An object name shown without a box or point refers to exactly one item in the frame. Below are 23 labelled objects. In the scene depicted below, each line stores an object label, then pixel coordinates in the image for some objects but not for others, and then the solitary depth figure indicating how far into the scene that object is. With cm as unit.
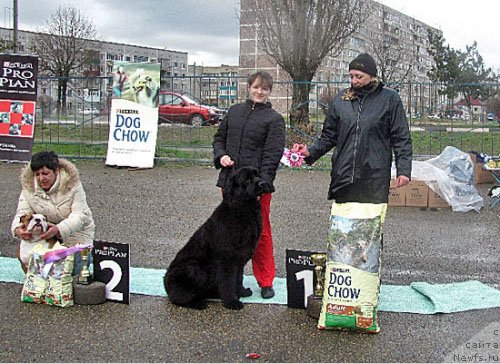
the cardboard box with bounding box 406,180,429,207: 992
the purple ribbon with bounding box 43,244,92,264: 517
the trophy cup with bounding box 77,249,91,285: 526
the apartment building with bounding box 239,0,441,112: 3922
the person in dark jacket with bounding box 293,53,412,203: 479
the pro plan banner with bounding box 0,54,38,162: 1331
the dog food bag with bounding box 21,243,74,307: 514
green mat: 525
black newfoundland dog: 488
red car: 1636
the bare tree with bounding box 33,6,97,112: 3944
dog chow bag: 461
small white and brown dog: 539
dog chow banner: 1366
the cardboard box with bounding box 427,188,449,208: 990
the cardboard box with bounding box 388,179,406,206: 1003
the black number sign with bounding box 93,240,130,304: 520
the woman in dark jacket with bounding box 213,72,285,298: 519
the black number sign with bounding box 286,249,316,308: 514
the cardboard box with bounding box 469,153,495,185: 1189
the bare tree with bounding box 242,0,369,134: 1861
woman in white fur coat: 548
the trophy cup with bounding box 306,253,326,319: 493
